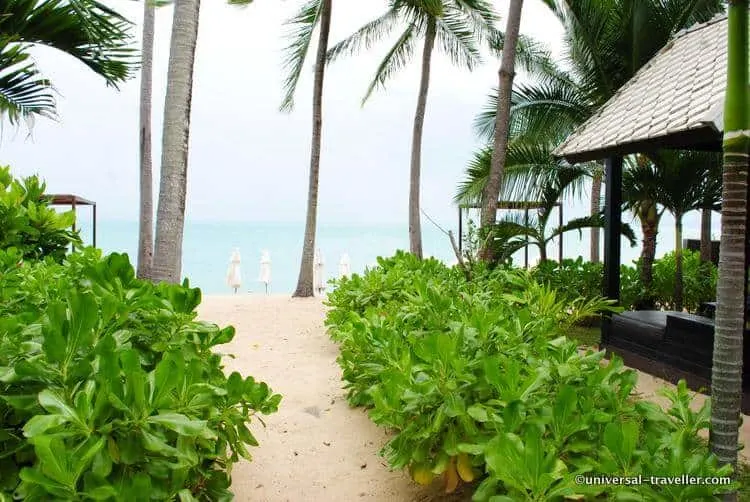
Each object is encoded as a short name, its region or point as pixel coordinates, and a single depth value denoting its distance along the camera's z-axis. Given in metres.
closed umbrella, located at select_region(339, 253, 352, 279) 16.74
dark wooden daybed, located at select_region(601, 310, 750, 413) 5.02
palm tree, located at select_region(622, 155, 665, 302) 7.84
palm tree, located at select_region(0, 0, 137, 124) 4.68
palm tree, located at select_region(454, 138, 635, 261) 8.20
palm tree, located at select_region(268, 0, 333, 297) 12.11
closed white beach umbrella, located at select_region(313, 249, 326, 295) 15.97
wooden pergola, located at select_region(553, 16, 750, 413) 4.89
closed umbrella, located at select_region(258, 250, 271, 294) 16.16
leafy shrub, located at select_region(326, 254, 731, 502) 1.78
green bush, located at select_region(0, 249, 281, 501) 1.46
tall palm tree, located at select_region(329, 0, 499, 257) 14.06
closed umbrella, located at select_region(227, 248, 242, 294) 15.34
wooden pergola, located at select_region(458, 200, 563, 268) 8.71
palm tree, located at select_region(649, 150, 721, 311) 7.54
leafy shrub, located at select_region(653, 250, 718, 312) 9.30
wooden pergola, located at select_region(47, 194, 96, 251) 11.34
